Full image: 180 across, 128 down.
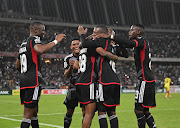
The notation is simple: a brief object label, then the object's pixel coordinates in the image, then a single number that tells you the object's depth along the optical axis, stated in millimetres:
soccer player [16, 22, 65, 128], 11609
